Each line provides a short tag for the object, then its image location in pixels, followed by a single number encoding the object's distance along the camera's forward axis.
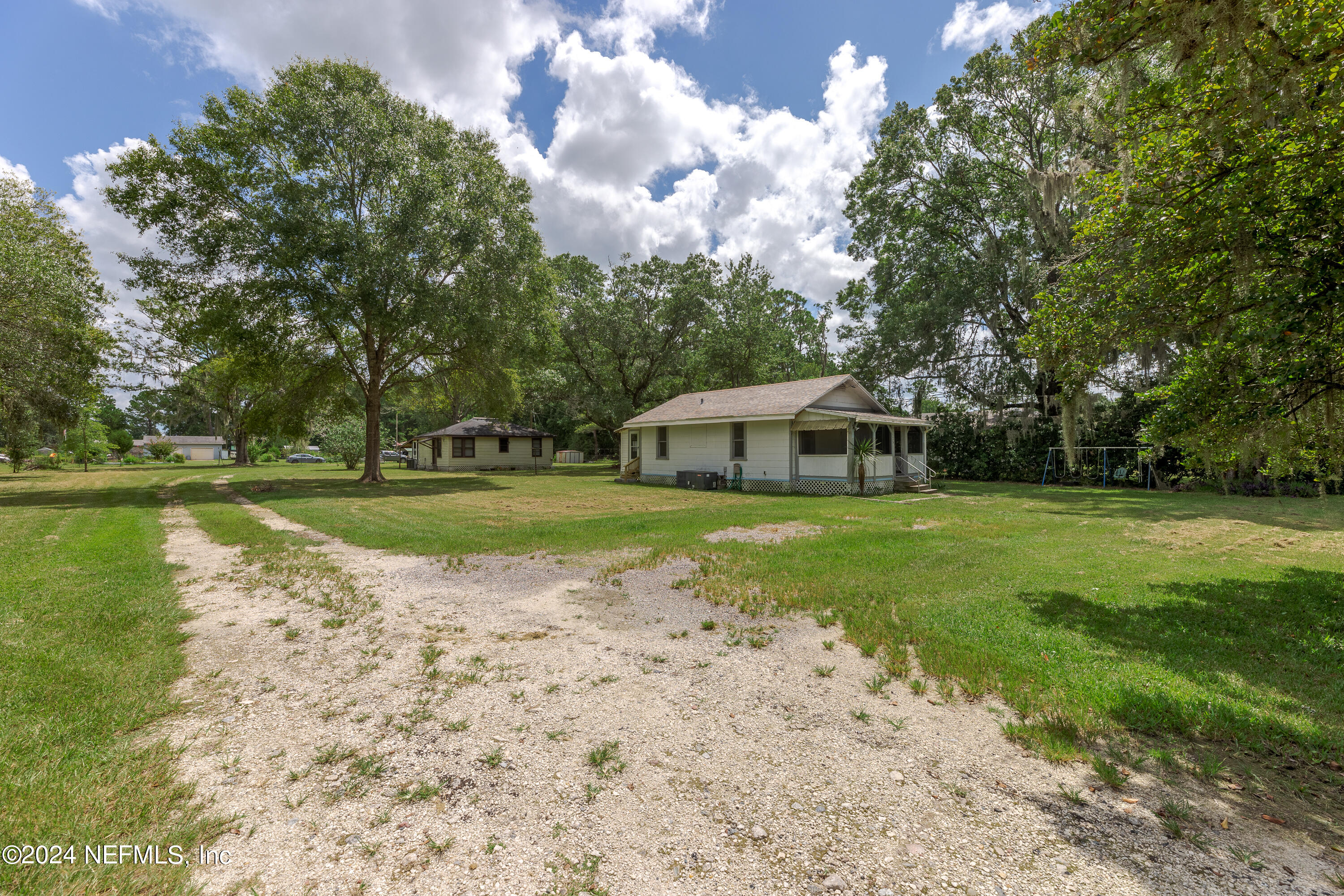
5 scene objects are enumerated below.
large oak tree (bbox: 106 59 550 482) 18.41
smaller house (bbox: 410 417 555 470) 34.97
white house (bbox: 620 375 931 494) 18.28
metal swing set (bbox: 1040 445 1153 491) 19.66
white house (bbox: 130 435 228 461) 71.31
